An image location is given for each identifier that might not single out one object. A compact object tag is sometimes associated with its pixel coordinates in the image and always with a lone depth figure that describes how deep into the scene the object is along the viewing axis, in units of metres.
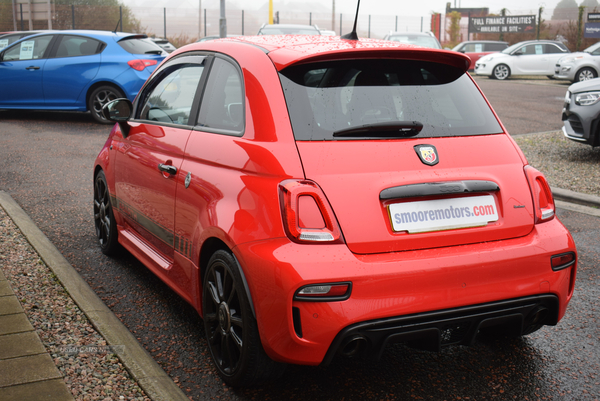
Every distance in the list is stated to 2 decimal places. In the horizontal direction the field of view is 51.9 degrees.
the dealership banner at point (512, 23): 42.47
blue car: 11.49
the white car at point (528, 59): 26.80
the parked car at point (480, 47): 31.59
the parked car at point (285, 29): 18.05
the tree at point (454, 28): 50.12
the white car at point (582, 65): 21.33
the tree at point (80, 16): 41.66
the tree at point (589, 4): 38.06
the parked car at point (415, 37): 18.84
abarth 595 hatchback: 2.50
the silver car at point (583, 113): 8.45
